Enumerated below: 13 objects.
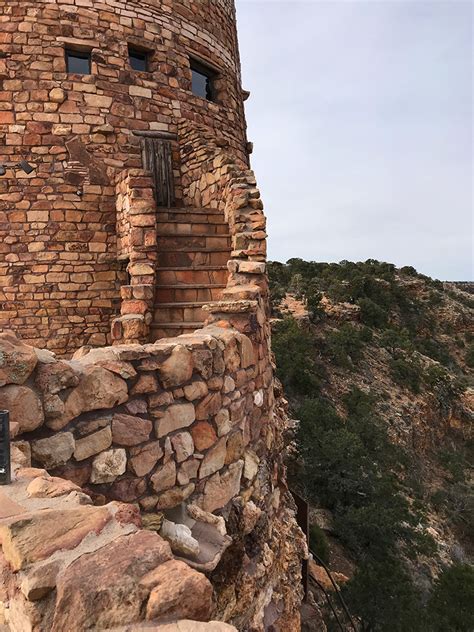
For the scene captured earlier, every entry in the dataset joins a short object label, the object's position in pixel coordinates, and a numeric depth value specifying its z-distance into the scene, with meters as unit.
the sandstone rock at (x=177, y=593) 1.23
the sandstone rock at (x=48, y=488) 1.62
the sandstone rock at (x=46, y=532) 1.30
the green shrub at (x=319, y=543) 9.23
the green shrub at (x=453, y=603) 8.16
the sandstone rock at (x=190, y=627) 1.18
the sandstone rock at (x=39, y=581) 1.19
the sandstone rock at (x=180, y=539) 2.25
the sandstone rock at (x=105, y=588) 1.17
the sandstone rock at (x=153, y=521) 2.30
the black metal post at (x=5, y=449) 1.65
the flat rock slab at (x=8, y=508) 1.45
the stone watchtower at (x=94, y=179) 5.10
